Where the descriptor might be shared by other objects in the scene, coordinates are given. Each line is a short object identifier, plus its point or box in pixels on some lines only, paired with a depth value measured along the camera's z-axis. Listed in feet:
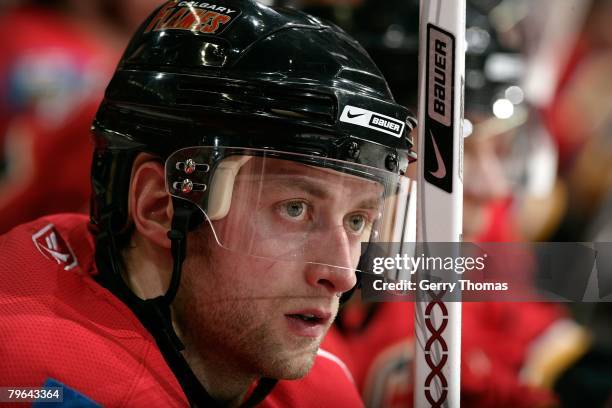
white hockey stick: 8.34
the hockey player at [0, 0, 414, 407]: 8.50
